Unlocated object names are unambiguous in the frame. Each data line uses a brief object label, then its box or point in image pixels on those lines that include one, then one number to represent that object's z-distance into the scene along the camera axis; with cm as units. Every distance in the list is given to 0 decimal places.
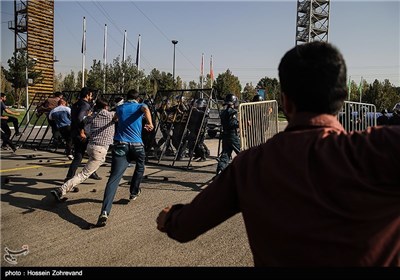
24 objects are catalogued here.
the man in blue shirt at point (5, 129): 1191
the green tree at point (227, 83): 5102
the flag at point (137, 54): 3248
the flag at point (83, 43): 3062
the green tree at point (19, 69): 3022
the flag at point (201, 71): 4491
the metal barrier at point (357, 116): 813
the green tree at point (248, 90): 5518
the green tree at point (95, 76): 3081
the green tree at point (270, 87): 5453
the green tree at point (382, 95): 4128
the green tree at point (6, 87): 4580
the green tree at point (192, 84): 5684
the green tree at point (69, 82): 4482
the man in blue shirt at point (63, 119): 979
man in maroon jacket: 118
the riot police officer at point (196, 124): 968
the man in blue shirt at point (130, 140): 553
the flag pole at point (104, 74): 3044
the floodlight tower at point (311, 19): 4434
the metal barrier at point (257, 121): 641
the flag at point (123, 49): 3212
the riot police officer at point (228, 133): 790
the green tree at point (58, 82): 5080
